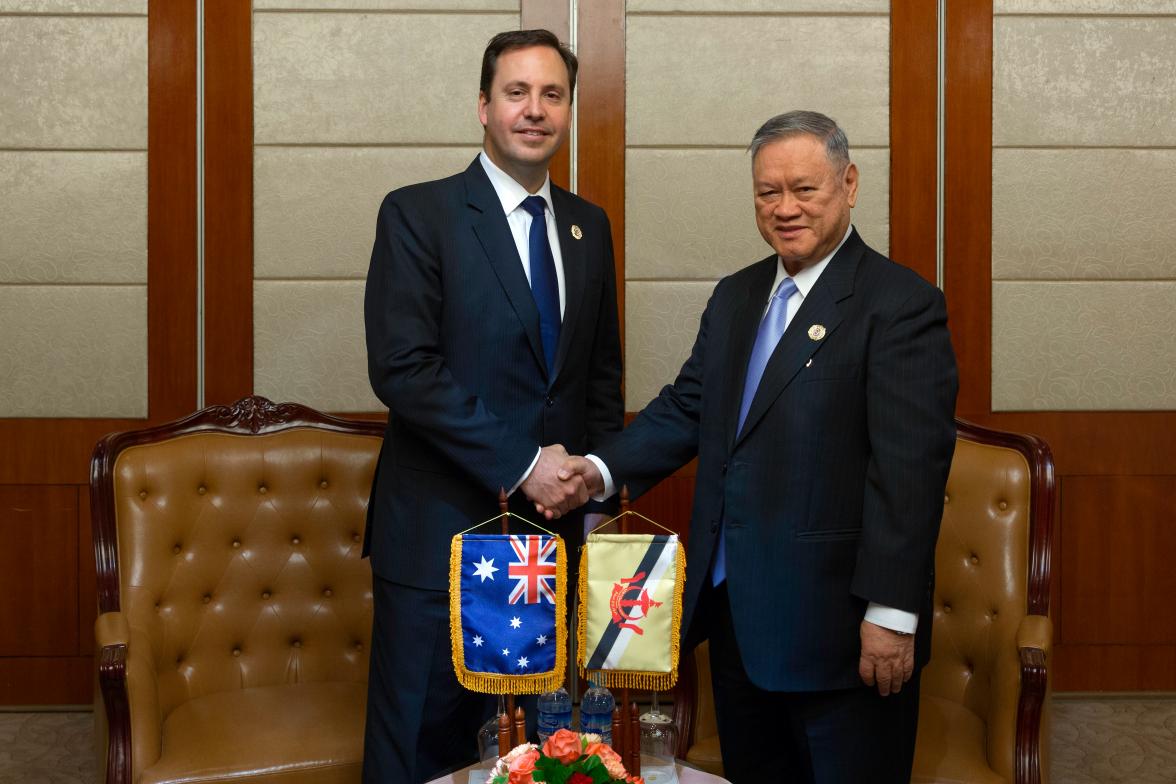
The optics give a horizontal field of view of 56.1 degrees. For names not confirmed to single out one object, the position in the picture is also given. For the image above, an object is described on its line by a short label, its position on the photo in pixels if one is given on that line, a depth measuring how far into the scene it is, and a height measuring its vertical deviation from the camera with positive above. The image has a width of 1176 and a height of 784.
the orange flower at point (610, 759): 1.60 -0.57
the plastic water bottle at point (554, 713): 2.04 -0.64
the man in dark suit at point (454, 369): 2.26 +0.00
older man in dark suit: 1.92 -0.21
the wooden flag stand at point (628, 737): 1.85 -0.62
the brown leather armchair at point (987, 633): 2.45 -0.65
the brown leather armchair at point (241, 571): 2.66 -0.54
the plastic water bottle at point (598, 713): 1.99 -0.62
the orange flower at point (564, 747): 1.59 -0.55
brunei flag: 1.93 -0.42
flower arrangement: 1.55 -0.57
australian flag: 1.93 -0.43
